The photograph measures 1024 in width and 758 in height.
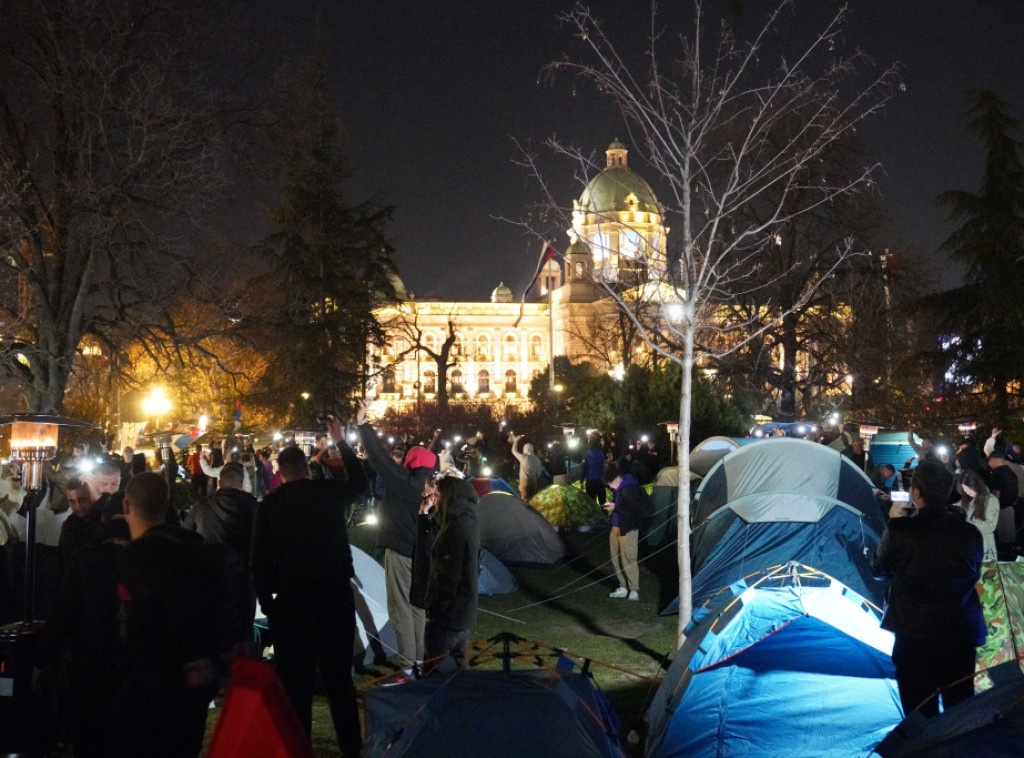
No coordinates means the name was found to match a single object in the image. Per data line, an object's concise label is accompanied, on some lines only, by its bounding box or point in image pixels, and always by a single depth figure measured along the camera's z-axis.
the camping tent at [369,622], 8.62
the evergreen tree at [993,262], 22.70
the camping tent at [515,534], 14.73
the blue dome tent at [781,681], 6.04
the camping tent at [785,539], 10.57
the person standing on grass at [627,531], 12.27
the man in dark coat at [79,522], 6.67
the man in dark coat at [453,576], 6.80
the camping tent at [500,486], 15.69
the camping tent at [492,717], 4.43
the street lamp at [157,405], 29.73
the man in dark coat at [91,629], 4.65
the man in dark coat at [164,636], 4.45
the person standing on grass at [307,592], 5.70
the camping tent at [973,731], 3.73
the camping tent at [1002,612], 7.09
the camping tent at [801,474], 11.30
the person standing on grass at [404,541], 8.02
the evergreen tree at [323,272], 29.98
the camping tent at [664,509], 16.69
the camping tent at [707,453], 18.25
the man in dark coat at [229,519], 6.77
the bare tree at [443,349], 33.59
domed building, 96.75
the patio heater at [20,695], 5.46
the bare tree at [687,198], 8.60
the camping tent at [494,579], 12.54
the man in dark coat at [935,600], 5.30
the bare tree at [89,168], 14.82
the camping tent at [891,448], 22.08
